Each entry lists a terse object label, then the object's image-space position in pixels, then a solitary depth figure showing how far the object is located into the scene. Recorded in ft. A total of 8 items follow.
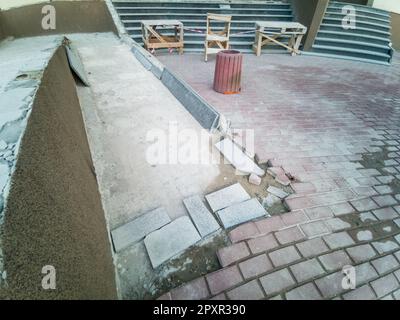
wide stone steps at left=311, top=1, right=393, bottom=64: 28.19
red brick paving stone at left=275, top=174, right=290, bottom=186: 9.76
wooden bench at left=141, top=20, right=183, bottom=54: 25.38
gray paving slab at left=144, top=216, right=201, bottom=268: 7.10
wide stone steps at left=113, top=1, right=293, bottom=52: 28.91
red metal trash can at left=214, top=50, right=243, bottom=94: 16.61
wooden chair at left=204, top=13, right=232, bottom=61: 24.72
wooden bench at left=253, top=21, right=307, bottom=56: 26.81
